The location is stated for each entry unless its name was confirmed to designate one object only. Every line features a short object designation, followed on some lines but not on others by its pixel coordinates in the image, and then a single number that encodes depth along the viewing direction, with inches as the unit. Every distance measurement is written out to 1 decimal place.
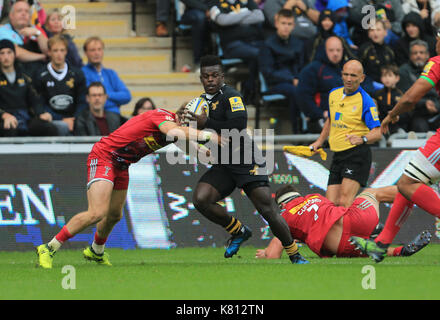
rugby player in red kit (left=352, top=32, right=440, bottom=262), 369.4
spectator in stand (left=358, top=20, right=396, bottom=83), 645.9
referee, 465.0
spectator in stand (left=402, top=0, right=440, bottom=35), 706.2
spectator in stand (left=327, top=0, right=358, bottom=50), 672.4
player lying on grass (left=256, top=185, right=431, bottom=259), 413.7
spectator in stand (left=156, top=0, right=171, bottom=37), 714.1
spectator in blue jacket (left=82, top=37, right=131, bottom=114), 610.2
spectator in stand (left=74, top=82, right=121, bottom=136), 573.3
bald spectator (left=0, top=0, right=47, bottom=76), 611.5
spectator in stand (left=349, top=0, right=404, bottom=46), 686.5
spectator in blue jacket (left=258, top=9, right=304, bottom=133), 633.6
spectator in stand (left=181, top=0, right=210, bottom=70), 685.9
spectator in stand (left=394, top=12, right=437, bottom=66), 680.4
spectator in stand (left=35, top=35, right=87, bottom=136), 584.4
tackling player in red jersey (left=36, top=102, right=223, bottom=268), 386.0
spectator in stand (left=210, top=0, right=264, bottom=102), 660.1
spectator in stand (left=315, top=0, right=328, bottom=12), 704.4
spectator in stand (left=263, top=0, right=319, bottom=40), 685.9
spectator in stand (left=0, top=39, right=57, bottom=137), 567.8
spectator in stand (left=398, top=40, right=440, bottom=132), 617.0
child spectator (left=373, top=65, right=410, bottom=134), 604.7
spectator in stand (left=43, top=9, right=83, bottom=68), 630.5
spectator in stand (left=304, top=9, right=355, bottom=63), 642.8
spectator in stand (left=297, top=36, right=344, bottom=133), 598.2
